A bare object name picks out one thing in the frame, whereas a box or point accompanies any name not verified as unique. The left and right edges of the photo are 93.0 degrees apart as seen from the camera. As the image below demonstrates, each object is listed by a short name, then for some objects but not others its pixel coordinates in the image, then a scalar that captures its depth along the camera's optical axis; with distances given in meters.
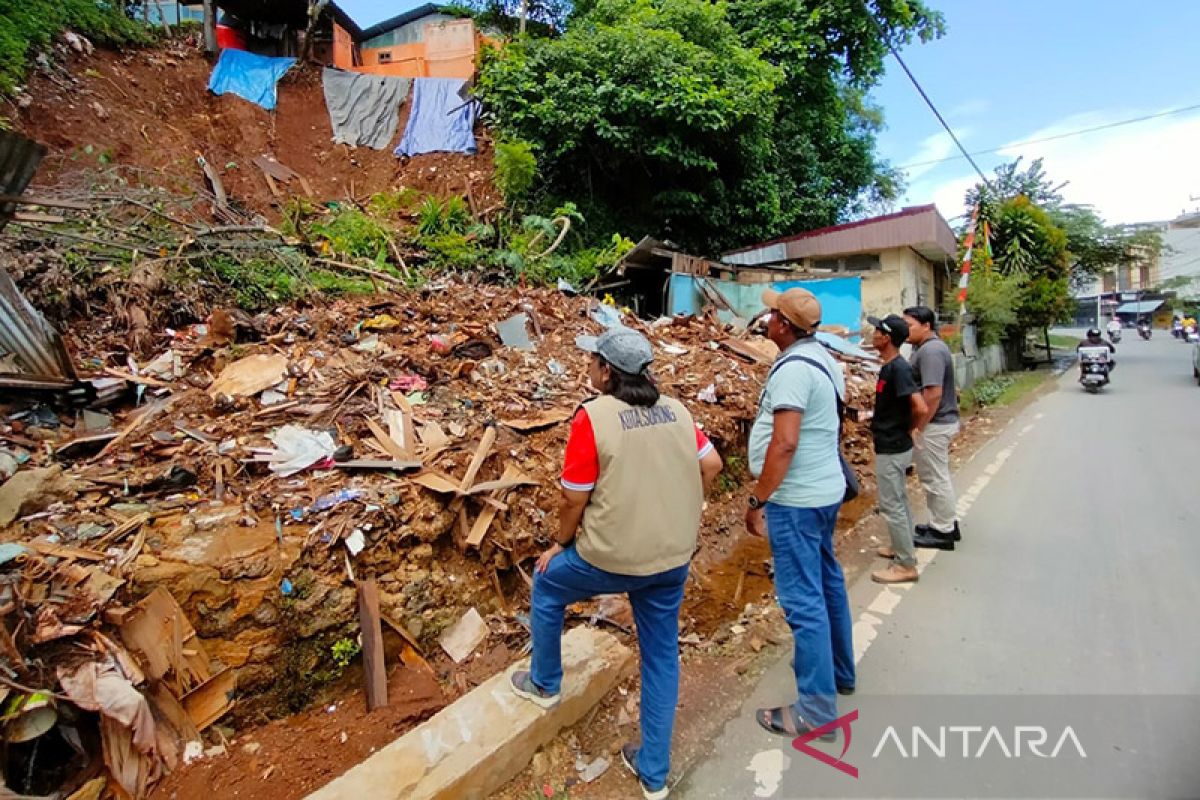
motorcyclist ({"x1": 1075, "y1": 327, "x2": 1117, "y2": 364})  13.45
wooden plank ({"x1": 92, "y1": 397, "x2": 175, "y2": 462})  4.05
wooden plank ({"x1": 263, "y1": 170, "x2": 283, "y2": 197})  11.58
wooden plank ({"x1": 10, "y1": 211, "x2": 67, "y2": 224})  6.09
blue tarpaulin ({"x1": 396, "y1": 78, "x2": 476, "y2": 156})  13.64
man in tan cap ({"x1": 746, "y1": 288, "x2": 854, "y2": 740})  2.49
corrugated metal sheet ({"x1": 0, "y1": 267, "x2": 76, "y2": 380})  4.38
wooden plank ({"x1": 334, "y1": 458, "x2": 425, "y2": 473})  3.91
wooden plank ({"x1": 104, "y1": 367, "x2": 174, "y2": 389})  4.86
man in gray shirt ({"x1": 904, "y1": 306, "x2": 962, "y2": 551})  4.22
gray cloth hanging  13.91
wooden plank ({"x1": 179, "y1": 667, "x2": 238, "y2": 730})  2.87
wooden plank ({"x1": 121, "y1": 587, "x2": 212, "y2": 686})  2.75
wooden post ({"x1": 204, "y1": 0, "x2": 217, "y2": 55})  14.10
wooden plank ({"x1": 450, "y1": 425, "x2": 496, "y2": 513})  3.96
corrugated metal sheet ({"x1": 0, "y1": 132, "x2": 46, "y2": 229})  3.41
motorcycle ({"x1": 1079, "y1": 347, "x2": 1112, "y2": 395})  12.80
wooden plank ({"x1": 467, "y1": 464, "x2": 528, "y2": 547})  3.83
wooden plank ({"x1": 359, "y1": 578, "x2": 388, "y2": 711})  3.16
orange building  19.25
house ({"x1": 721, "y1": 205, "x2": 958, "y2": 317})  12.27
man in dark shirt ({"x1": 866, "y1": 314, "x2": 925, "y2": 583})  3.78
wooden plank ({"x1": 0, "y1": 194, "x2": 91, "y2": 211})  3.62
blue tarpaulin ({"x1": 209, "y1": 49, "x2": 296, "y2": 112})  13.45
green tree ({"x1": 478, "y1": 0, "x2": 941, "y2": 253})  11.43
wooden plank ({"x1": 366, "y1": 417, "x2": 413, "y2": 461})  4.09
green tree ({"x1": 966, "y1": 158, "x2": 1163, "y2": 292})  19.63
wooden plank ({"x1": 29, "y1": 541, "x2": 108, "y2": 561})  2.93
